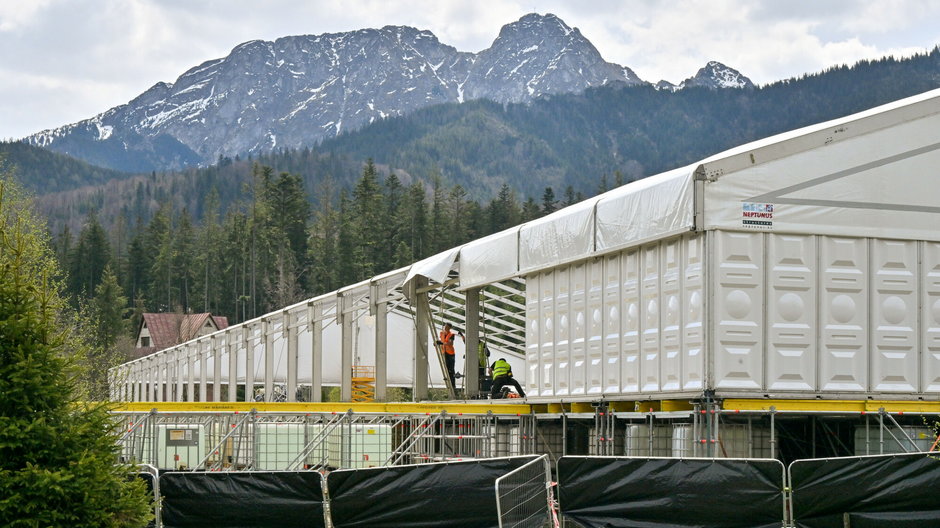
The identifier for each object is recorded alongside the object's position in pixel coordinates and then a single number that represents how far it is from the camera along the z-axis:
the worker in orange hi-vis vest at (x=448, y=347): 30.33
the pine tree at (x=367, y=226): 131.62
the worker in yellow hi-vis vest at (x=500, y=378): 27.31
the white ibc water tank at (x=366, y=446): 23.83
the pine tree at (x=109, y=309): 108.62
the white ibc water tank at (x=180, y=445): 23.28
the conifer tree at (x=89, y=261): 153.88
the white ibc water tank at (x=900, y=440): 18.48
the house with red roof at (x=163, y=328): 127.19
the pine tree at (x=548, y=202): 133.99
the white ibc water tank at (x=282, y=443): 23.70
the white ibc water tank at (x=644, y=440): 19.33
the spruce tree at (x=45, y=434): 12.88
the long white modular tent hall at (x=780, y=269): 17.75
